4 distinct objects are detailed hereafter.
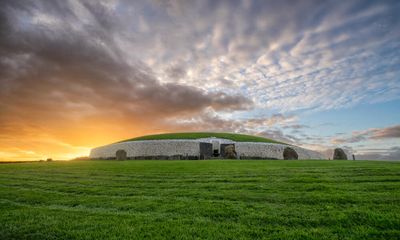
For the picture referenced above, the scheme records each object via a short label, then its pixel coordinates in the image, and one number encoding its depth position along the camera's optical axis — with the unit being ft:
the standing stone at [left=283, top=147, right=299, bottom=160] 124.57
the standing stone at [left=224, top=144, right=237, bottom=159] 132.46
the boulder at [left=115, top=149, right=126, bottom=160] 132.12
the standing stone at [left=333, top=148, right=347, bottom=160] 123.30
